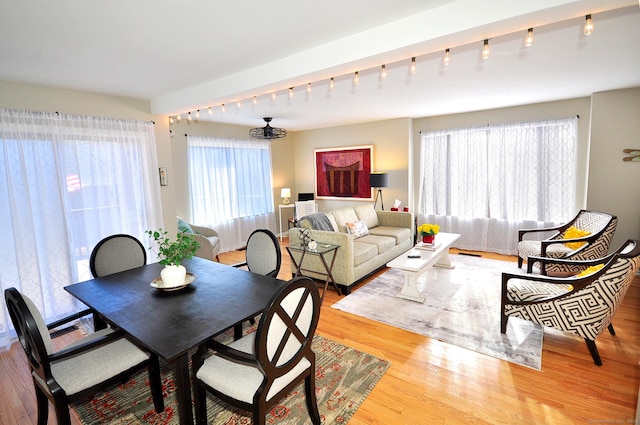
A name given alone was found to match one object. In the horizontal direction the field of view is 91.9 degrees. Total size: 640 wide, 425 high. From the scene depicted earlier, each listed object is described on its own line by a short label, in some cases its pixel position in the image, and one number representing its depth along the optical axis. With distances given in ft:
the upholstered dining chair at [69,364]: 5.12
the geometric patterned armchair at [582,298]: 7.45
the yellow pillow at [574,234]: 12.90
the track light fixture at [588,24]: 5.56
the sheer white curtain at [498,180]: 15.88
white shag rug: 8.85
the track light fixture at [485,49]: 6.43
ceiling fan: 16.96
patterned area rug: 6.48
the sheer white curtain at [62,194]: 9.64
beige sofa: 12.58
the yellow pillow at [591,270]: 8.57
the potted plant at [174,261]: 7.18
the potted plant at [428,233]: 13.81
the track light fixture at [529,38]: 6.12
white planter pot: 7.16
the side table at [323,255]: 11.93
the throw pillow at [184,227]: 15.48
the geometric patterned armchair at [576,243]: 11.68
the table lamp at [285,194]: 22.68
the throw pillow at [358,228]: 15.69
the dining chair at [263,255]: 9.18
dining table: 5.21
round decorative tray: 7.13
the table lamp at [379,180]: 19.03
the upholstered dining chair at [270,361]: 4.86
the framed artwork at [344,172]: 21.11
